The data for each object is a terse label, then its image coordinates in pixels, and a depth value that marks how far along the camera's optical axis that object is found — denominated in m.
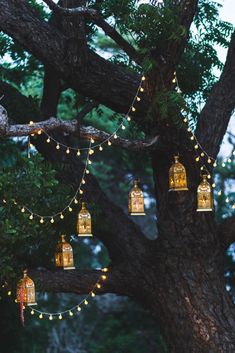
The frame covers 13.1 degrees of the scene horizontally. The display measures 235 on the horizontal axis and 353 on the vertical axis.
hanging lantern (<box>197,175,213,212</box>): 8.41
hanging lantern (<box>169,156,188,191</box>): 8.45
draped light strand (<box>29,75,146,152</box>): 8.11
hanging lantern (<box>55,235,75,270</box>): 8.67
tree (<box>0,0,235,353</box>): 7.90
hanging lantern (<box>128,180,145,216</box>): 8.57
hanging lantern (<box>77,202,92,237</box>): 8.33
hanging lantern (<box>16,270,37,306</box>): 8.33
